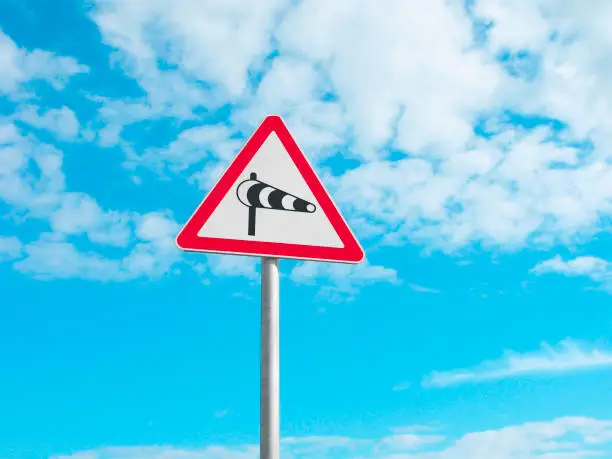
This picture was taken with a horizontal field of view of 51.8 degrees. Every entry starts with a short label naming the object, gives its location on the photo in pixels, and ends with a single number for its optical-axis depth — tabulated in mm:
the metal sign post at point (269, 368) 2334
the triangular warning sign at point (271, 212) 2703
